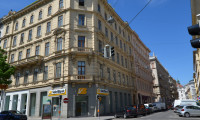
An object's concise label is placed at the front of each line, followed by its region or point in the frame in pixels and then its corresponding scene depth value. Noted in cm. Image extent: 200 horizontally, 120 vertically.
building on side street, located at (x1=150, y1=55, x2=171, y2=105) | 6191
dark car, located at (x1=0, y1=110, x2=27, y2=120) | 1817
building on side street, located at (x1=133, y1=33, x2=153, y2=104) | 4278
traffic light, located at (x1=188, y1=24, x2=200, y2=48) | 439
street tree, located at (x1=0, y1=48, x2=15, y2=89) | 2297
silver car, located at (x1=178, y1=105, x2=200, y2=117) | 2009
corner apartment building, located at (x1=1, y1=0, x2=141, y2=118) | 2228
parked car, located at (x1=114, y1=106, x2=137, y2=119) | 1986
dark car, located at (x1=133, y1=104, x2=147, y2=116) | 2204
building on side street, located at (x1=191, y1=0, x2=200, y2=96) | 1024
